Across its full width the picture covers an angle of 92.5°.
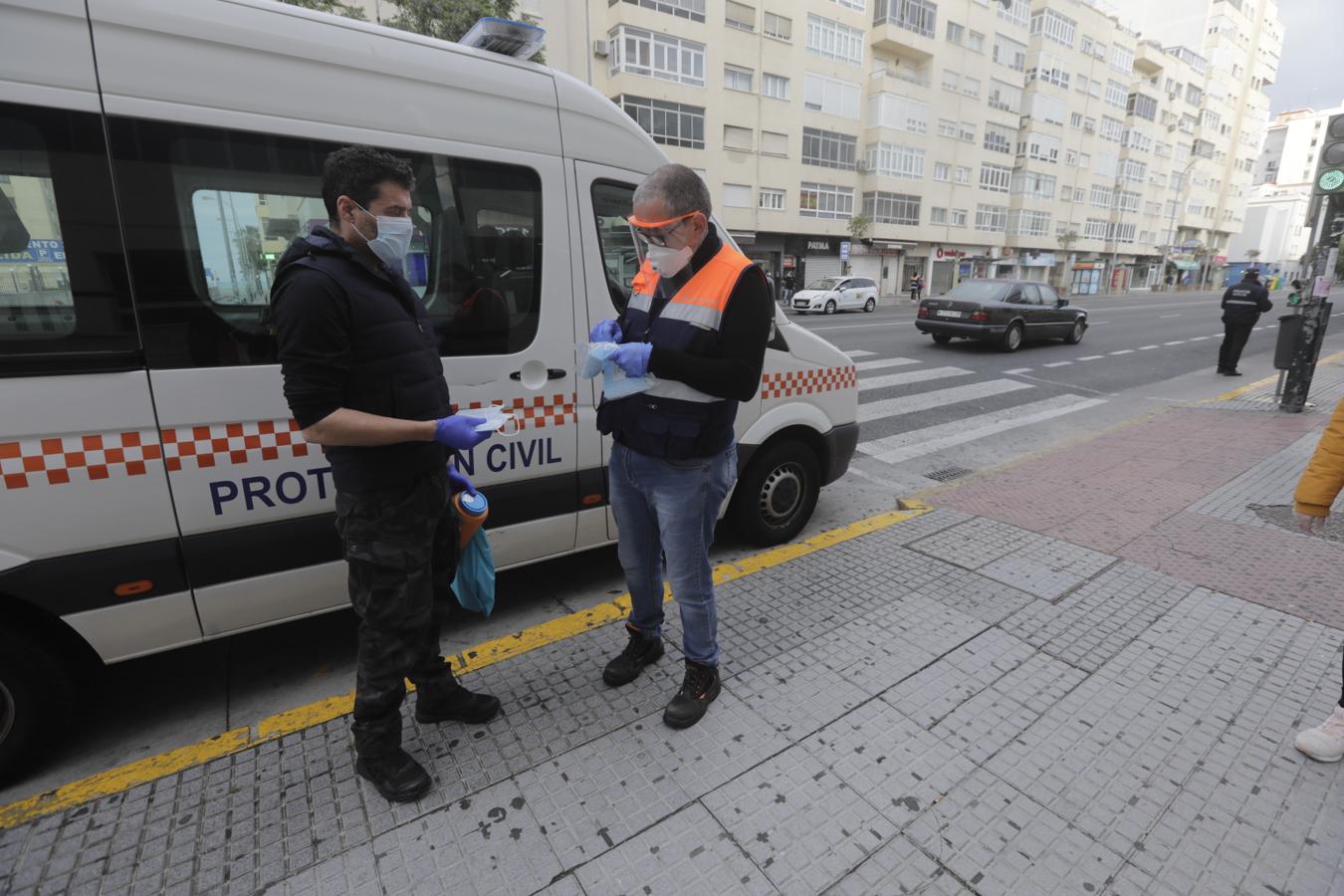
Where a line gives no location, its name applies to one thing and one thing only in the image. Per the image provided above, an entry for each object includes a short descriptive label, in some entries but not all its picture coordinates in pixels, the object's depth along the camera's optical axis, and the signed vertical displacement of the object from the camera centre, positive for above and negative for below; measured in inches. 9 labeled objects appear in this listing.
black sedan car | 517.3 -23.6
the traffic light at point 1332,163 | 285.7 +55.1
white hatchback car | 1035.3 -20.9
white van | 80.8 -0.8
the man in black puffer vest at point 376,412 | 71.4 -15.6
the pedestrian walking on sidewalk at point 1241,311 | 400.8 -13.7
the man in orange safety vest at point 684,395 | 86.5 -15.4
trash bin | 312.2 -24.5
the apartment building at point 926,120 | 1167.6 +370.4
